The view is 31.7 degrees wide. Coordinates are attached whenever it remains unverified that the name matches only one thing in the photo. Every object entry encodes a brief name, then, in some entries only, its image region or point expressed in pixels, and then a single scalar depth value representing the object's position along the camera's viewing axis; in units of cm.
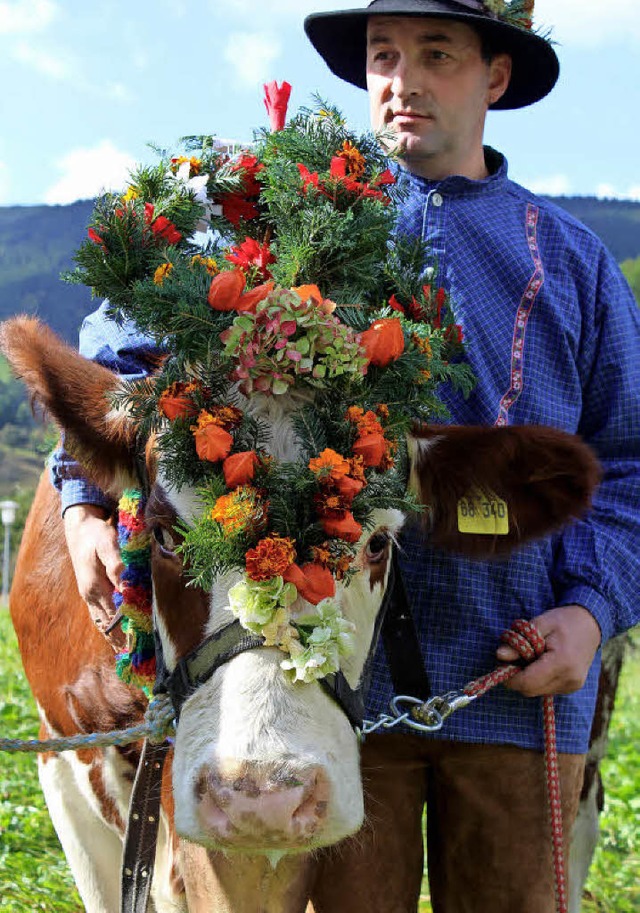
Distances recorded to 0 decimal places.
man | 339
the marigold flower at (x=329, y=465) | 253
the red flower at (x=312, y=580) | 246
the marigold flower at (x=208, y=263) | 287
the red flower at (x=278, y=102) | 333
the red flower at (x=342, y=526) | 253
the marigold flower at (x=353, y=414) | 265
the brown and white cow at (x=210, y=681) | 228
